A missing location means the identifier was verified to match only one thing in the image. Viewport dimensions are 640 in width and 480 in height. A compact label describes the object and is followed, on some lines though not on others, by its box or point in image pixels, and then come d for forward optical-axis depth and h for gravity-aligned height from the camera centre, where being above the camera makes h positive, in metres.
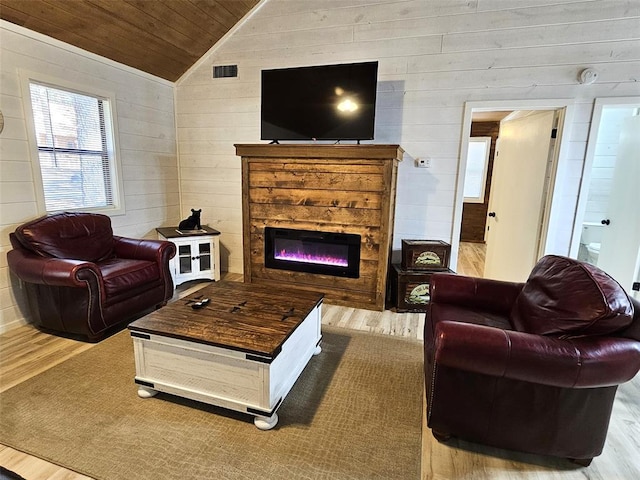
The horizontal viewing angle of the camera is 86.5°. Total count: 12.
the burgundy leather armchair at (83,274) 2.51 -0.78
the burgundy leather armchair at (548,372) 1.45 -0.80
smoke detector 3.04 +0.97
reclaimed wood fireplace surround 3.25 -0.22
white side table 3.81 -0.89
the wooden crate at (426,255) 3.35 -0.72
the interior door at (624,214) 3.23 -0.27
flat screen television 3.33 +0.77
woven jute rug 1.57 -1.31
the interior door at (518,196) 3.43 -0.13
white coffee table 1.77 -0.95
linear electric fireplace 3.49 -0.77
